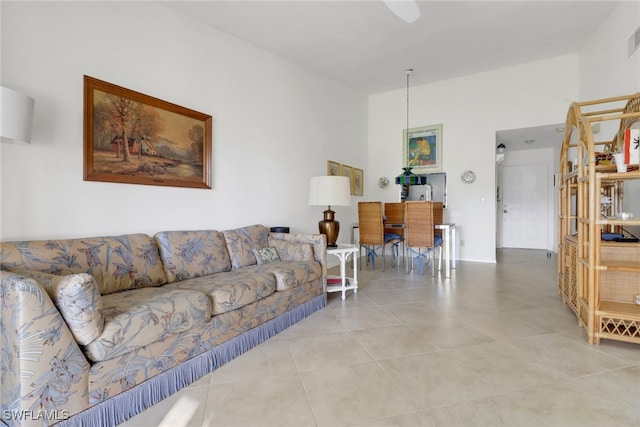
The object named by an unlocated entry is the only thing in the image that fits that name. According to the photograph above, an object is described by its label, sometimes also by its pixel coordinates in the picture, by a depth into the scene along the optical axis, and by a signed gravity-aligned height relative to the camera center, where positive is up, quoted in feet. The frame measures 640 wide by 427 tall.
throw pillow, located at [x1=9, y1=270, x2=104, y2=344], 4.19 -1.28
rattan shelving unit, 6.90 -1.02
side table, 10.75 -2.47
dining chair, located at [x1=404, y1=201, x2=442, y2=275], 13.88 -0.66
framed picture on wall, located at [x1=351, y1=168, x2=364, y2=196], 18.74 +1.88
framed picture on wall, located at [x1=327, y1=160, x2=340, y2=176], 16.24 +2.39
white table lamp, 10.99 +0.64
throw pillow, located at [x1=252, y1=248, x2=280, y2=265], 9.67 -1.43
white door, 21.96 +0.41
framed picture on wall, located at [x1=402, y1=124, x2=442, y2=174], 18.57 +3.99
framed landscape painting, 7.50 +2.02
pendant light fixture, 17.76 +2.06
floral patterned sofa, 3.90 -1.81
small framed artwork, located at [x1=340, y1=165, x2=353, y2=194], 17.52 +2.41
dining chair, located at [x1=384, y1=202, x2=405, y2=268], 16.12 -0.29
